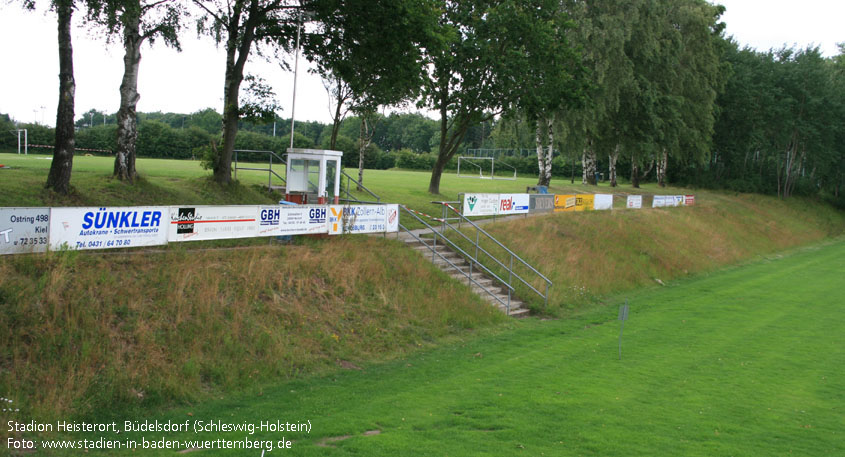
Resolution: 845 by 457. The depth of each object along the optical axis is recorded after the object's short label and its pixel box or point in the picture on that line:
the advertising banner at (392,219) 20.69
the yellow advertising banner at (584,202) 35.12
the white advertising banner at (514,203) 29.26
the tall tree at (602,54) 38.88
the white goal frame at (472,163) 73.13
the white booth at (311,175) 21.36
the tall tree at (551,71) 31.59
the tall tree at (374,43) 20.94
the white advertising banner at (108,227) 12.32
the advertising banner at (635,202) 41.41
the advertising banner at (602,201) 37.12
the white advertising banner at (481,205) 26.41
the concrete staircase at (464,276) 20.92
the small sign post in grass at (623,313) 14.75
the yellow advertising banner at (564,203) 33.25
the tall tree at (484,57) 30.59
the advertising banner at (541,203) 31.30
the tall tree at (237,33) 21.22
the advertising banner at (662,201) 45.03
